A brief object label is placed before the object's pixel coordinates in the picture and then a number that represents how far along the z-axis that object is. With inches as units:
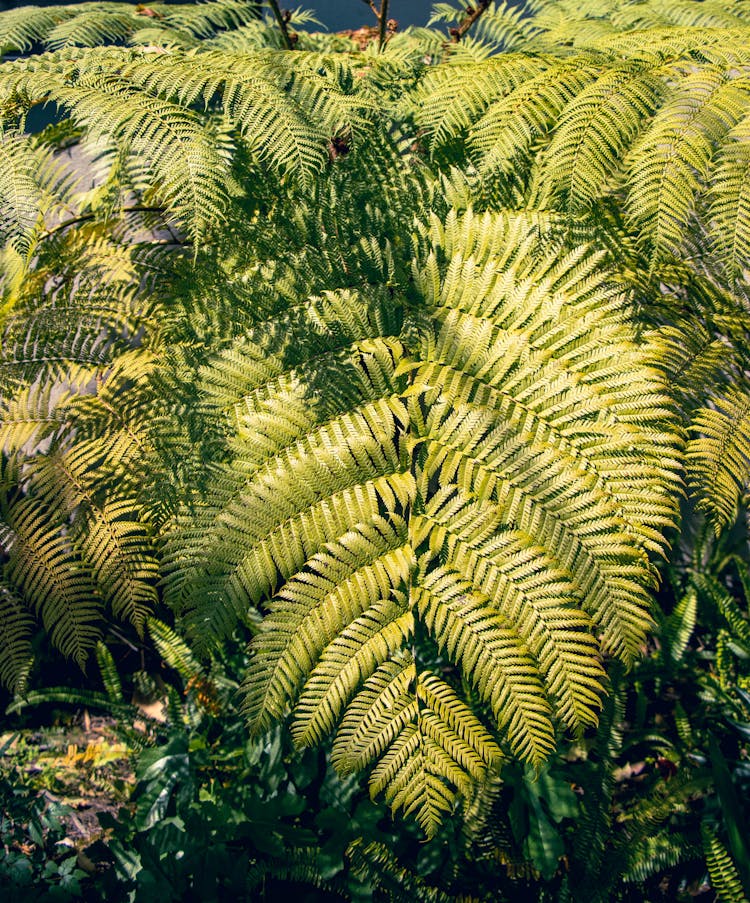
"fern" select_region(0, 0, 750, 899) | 50.6
